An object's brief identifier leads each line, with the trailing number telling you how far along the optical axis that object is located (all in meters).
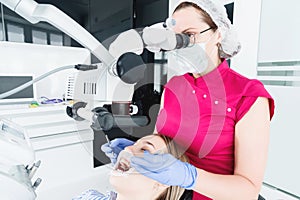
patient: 0.79
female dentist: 0.70
